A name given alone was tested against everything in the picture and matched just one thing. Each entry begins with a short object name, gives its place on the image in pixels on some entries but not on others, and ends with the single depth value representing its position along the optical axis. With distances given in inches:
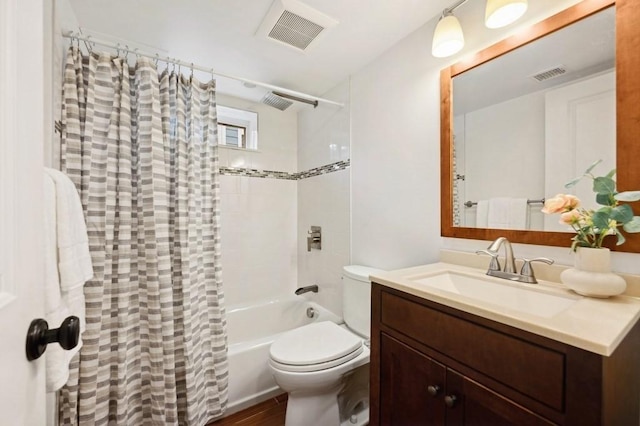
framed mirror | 33.5
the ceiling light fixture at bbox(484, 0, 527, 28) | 39.6
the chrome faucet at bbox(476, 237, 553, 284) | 38.5
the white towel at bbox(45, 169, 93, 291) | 30.8
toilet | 51.6
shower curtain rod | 49.5
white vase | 29.5
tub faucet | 86.1
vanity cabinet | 21.5
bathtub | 65.6
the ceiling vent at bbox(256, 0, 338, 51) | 51.7
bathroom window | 93.1
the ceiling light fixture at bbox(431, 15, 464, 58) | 47.4
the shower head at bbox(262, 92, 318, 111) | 84.0
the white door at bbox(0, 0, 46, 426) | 15.9
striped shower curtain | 49.3
